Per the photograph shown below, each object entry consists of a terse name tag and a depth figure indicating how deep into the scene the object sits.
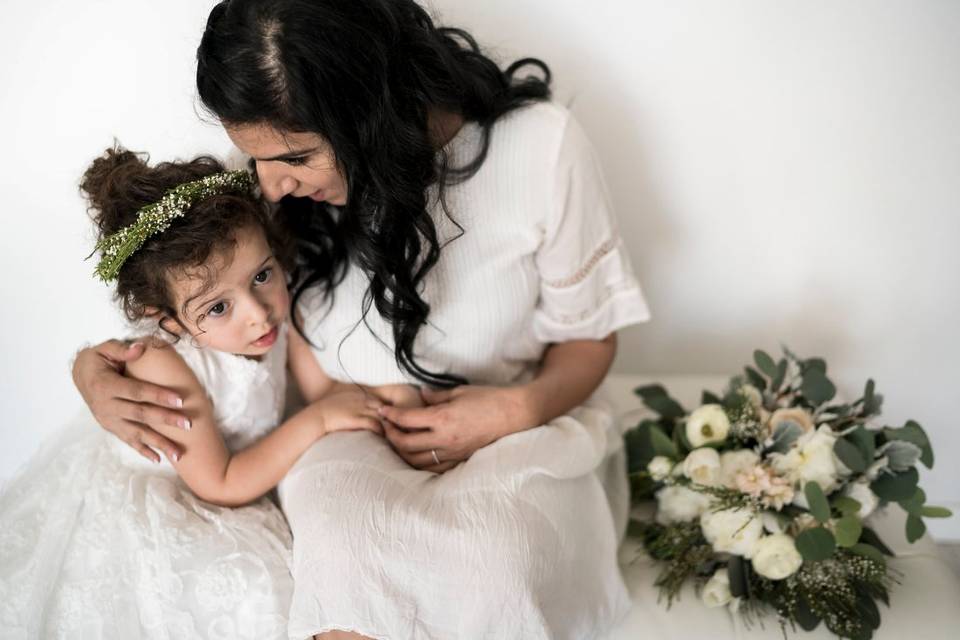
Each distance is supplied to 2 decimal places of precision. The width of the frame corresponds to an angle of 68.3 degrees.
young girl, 1.13
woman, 1.07
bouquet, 1.26
